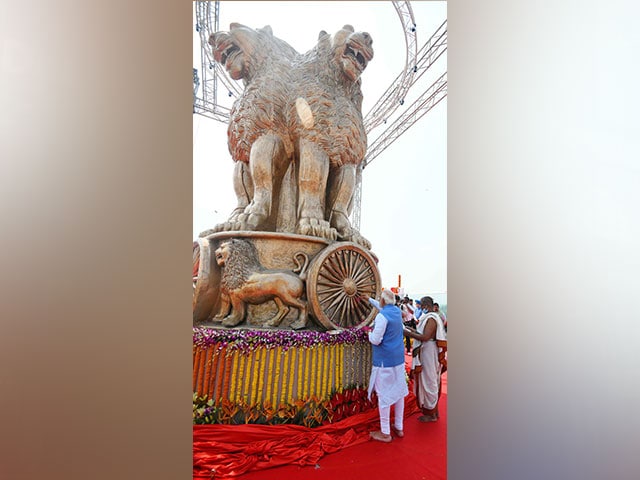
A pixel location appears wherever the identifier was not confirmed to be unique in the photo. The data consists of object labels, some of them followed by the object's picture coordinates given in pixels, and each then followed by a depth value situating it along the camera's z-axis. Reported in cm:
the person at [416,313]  587
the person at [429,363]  360
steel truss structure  636
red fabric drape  267
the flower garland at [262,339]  319
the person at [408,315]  525
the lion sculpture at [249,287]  362
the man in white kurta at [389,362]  316
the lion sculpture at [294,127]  436
